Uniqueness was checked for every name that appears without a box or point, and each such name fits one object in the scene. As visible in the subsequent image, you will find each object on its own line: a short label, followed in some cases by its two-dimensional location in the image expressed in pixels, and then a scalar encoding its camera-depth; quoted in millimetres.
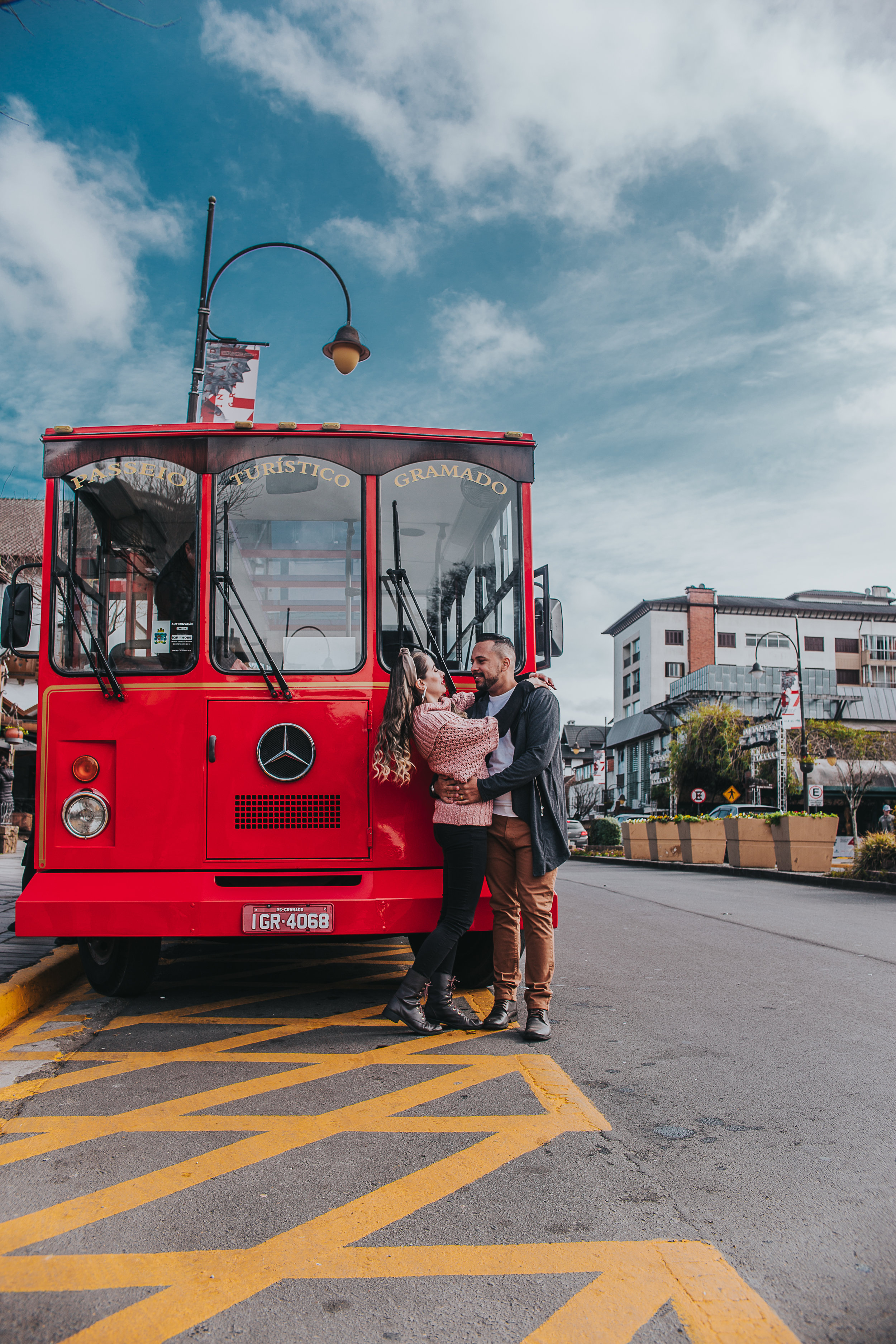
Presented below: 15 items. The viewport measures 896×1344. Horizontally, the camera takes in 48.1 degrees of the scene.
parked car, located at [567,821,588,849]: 42656
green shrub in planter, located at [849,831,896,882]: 16672
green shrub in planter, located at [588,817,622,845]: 37031
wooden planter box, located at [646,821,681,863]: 27562
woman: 4984
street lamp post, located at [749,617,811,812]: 27016
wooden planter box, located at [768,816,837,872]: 21094
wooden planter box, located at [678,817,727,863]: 26016
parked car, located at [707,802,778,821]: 34719
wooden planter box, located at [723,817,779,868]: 22719
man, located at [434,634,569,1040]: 5031
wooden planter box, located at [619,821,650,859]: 29234
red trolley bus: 5234
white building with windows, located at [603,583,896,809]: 74812
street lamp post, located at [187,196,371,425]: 10703
